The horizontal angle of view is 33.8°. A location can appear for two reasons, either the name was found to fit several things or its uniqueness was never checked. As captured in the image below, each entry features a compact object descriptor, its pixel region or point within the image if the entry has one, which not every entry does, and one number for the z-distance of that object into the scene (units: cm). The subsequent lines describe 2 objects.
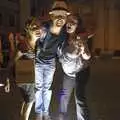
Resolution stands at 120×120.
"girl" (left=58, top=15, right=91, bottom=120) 157
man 155
